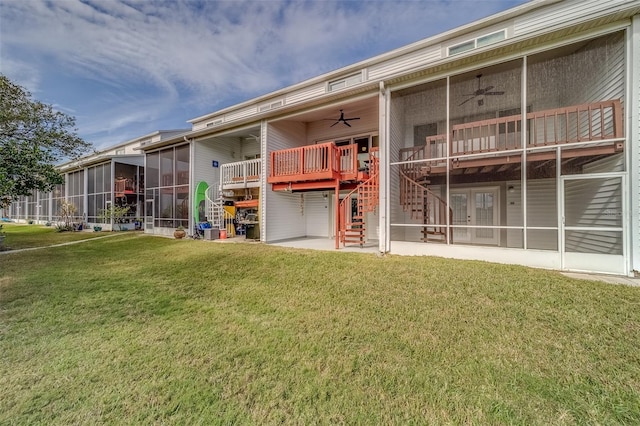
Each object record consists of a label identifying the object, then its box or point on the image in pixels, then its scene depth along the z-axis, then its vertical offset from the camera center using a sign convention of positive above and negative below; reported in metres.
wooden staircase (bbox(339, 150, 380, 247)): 8.05 +0.45
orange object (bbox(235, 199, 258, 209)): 10.88 +0.40
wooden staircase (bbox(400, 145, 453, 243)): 7.93 +0.44
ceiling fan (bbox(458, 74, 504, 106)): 7.58 +3.72
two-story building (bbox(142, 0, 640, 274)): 5.29 +1.92
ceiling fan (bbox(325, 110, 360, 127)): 10.02 +3.93
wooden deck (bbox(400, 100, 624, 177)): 5.32 +1.91
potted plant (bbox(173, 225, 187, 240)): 11.66 -1.01
